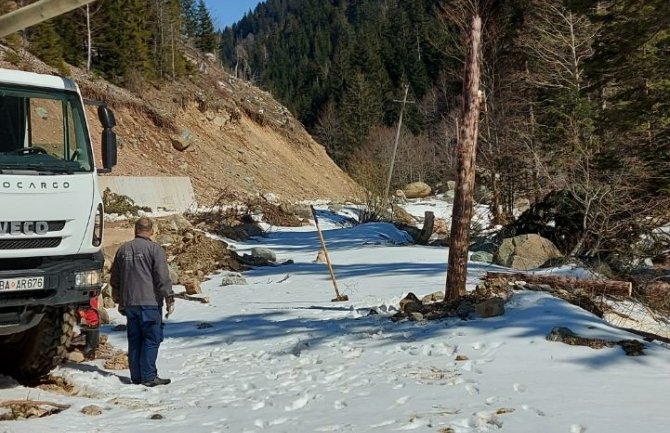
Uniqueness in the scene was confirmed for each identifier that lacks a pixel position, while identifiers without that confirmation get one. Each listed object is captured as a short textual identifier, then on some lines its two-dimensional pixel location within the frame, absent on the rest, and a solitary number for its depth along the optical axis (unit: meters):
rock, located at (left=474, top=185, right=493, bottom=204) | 24.20
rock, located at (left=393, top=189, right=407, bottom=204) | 45.54
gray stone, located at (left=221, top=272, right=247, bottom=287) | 14.77
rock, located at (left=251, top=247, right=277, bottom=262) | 18.70
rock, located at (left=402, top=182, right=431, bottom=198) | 55.50
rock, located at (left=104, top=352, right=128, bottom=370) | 7.97
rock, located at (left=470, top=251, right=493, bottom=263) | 17.96
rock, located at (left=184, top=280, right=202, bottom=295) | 13.30
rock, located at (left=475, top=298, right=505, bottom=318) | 8.72
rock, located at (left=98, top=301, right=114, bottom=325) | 10.55
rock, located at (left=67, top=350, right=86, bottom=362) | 7.98
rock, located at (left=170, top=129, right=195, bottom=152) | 39.69
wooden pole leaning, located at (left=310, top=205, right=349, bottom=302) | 11.99
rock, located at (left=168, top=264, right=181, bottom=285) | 14.47
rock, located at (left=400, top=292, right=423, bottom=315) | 9.99
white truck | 6.33
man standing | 7.30
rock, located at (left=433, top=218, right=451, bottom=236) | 28.51
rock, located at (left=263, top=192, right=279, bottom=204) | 38.69
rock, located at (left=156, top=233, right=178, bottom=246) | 18.78
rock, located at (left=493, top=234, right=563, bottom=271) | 16.58
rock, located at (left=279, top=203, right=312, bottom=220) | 32.62
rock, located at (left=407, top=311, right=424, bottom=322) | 9.25
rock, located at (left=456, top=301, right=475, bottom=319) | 9.04
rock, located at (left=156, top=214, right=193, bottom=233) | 20.56
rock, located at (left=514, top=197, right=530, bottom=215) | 25.39
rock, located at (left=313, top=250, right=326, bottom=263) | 18.56
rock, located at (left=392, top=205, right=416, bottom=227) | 33.16
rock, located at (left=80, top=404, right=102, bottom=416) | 6.03
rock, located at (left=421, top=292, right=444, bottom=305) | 10.87
